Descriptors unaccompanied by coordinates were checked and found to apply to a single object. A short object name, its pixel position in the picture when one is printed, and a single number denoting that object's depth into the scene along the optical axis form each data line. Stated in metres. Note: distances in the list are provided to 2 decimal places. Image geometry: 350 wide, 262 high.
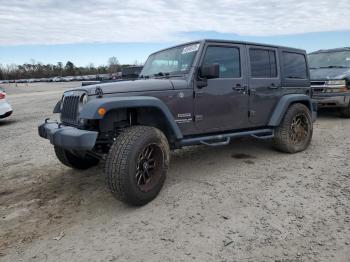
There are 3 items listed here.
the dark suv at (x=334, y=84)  8.55
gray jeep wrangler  3.48
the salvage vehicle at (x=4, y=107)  9.97
